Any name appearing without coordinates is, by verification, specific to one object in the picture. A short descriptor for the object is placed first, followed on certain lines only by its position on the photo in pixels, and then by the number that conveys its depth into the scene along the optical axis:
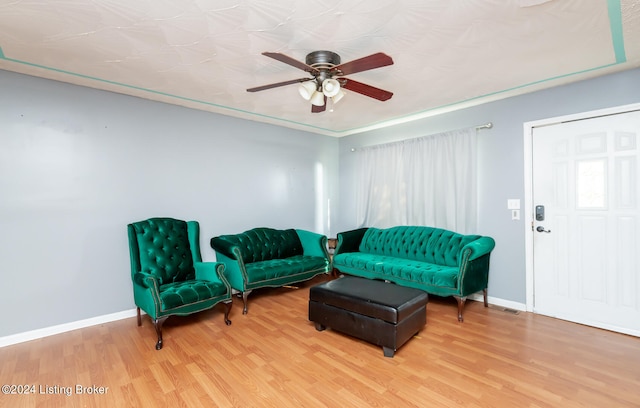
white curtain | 4.04
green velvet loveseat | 3.72
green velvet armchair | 2.81
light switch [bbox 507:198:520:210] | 3.62
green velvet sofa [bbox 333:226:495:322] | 3.38
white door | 2.95
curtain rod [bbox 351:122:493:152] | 3.81
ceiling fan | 2.17
